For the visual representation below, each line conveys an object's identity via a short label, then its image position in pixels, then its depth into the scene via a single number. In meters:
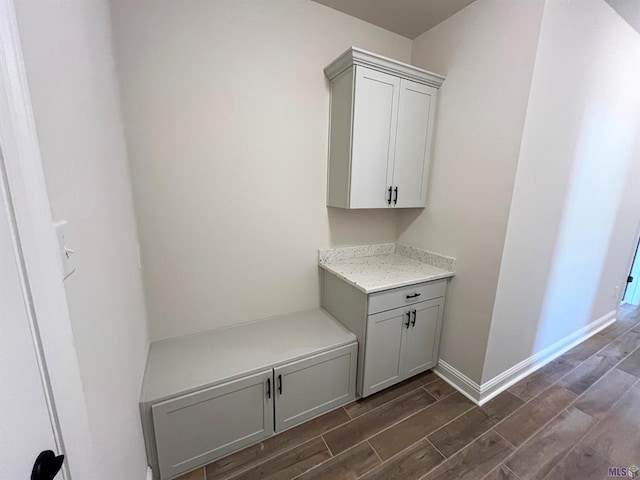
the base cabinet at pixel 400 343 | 1.72
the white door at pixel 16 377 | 0.39
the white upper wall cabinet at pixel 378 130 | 1.68
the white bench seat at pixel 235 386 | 1.28
